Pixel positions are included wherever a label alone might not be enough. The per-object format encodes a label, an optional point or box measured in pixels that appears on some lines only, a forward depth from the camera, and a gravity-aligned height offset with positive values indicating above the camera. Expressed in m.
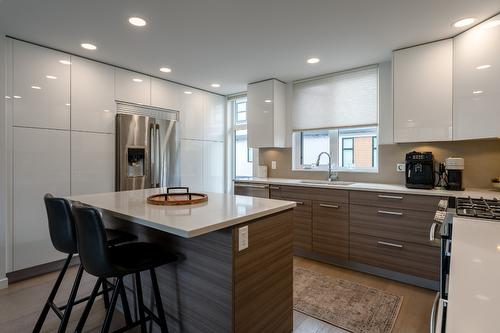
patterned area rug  2.08 -1.21
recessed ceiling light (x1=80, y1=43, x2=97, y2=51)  2.92 +1.30
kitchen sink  3.45 -0.23
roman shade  3.49 +0.90
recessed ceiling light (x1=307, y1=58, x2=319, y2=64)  3.31 +1.30
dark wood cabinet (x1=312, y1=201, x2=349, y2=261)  3.06 -0.75
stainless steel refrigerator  3.50 +0.17
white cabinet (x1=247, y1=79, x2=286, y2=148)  4.08 +0.79
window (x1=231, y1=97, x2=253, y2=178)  5.06 +0.42
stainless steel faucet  3.73 -0.13
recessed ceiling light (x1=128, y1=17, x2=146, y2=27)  2.40 +1.29
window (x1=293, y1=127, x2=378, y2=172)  3.61 +0.24
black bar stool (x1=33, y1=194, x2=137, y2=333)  1.71 -0.46
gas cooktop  1.47 -0.26
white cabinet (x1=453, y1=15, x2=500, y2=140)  2.31 +0.75
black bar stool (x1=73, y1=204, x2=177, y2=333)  1.36 -0.54
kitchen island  1.44 -0.58
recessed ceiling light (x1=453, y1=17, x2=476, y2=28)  2.34 +1.26
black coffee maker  2.80 -0.05
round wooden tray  1.85 -0.25
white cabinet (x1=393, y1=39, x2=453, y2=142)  2.70 +0.76
